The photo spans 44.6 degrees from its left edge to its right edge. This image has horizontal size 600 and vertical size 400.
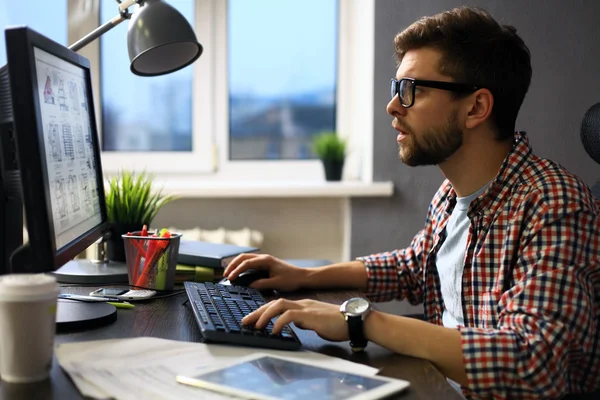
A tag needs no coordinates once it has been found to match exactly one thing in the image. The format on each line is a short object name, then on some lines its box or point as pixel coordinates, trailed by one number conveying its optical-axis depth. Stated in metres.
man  0.99
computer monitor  0.92
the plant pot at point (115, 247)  1.65
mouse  1.43
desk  0.81
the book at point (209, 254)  1.53
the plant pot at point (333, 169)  2.68
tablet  0.78
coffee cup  0.81
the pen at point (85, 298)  1.22
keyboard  0.97
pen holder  1.35
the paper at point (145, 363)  0.79
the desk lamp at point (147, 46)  1.41
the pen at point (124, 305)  1.22
